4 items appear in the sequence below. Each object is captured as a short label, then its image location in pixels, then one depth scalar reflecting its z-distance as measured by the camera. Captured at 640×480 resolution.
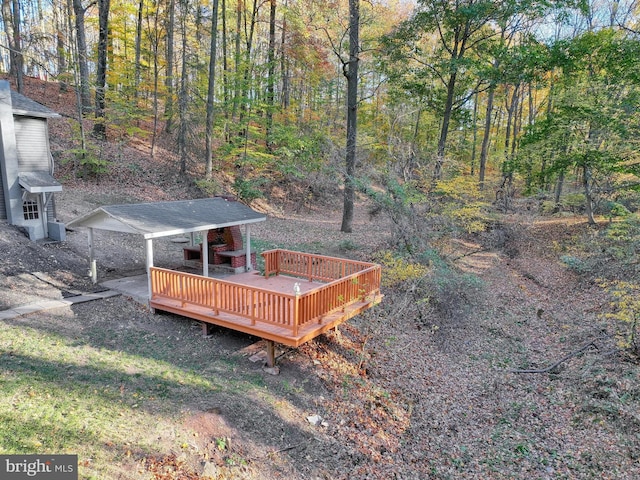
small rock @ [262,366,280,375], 7.00
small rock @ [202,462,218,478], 4.48
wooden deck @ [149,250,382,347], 6.84
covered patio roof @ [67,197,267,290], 8.37
